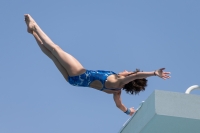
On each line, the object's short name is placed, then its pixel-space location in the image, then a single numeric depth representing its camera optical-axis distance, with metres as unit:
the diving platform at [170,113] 9.80
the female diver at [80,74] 13.33
